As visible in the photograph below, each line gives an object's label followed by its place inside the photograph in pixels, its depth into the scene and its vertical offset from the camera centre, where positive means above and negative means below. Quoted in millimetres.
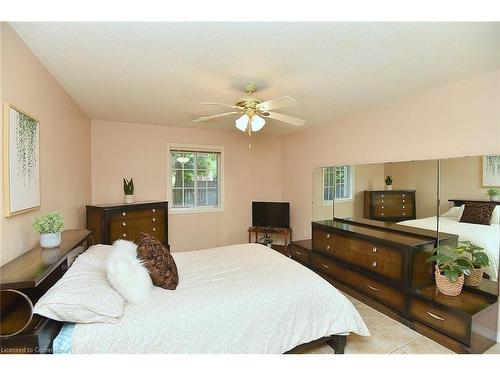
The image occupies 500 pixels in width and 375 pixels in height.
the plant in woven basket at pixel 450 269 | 2064 -738
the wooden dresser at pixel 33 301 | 1139 -704
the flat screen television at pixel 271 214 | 4324 -540
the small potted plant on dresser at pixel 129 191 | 3562 -89
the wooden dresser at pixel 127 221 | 2979 -479
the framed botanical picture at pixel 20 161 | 1373 +153
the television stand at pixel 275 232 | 4242 -903
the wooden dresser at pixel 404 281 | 1885 -966
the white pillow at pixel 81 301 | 1255 -632
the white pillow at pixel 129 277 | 1512 -599
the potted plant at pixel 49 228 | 1591 -287
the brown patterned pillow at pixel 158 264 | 1744 -596
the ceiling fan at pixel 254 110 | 2078 +696
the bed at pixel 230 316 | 1333 -817
